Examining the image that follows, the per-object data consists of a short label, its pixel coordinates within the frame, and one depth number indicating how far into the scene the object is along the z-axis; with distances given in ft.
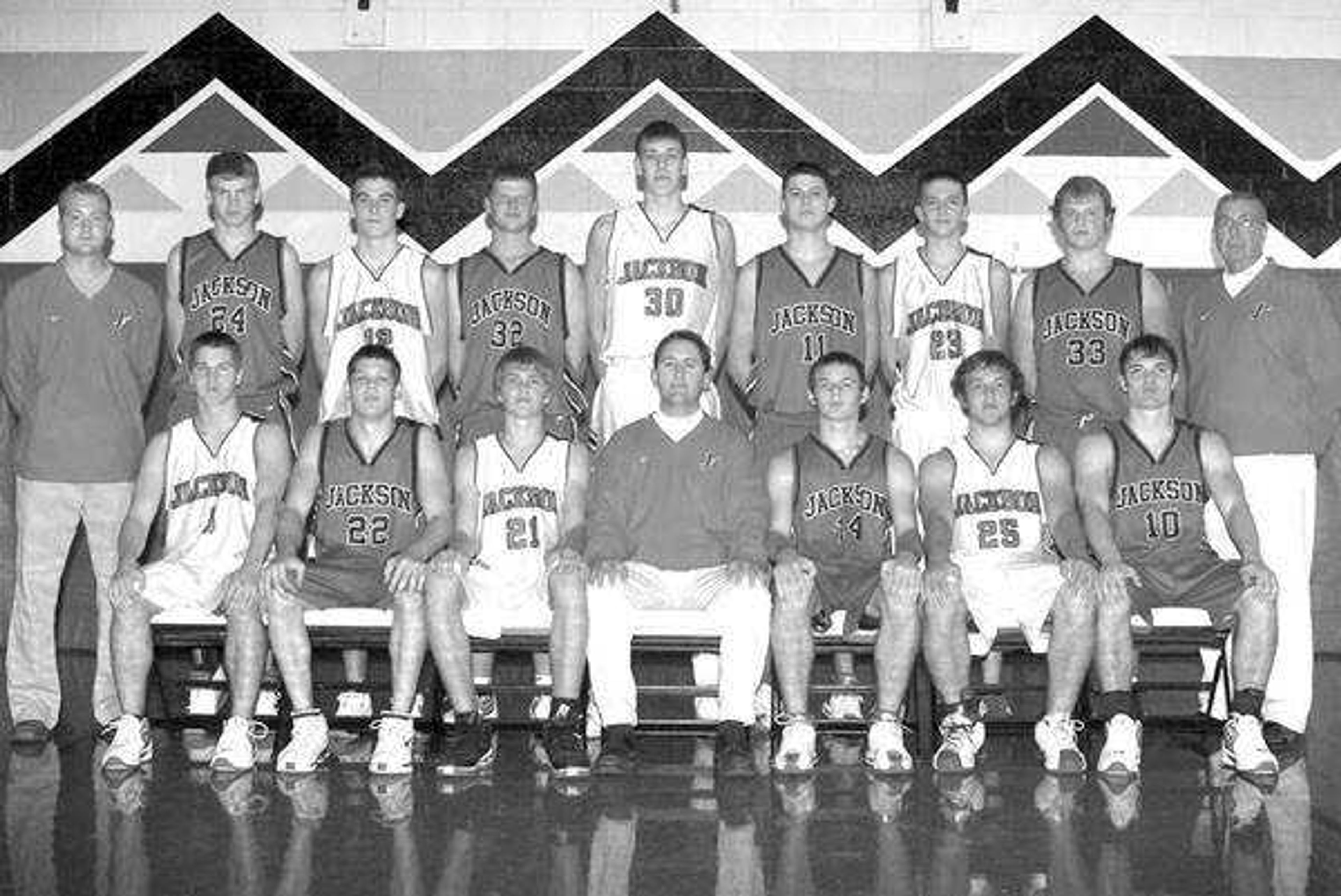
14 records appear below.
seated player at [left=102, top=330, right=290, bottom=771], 13.88
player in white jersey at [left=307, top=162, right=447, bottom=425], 16.60
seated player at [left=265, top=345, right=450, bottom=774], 13.84
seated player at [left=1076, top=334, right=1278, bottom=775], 13.66
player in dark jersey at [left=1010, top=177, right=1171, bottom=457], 16.17
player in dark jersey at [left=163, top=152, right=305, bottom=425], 16.42
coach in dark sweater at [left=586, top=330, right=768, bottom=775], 13.79
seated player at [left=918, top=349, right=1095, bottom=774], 13.65
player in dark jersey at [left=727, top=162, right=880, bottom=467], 16.43
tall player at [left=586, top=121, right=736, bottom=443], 16.52
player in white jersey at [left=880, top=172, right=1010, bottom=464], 16.30
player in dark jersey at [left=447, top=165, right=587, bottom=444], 16.70
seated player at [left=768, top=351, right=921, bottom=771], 13.73
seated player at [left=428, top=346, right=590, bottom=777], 13.70
